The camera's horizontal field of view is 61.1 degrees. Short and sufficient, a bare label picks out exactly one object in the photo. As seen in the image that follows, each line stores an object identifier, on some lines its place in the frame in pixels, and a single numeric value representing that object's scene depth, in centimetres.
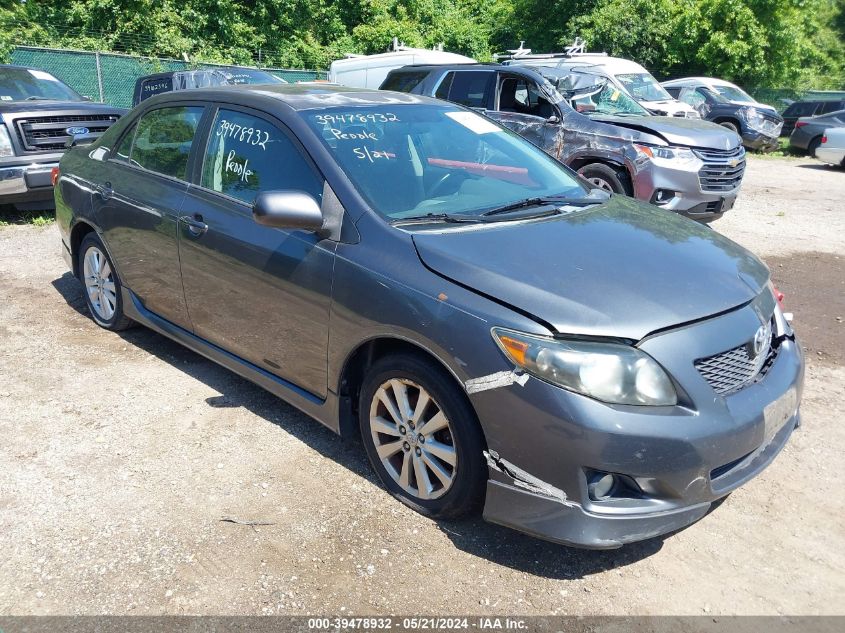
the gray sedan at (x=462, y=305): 262
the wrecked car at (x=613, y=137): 778
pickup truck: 793
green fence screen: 1576
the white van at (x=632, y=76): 1293
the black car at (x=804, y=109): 2153
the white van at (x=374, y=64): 1456
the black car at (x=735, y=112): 1856
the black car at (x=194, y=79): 1227
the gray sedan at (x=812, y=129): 1809
